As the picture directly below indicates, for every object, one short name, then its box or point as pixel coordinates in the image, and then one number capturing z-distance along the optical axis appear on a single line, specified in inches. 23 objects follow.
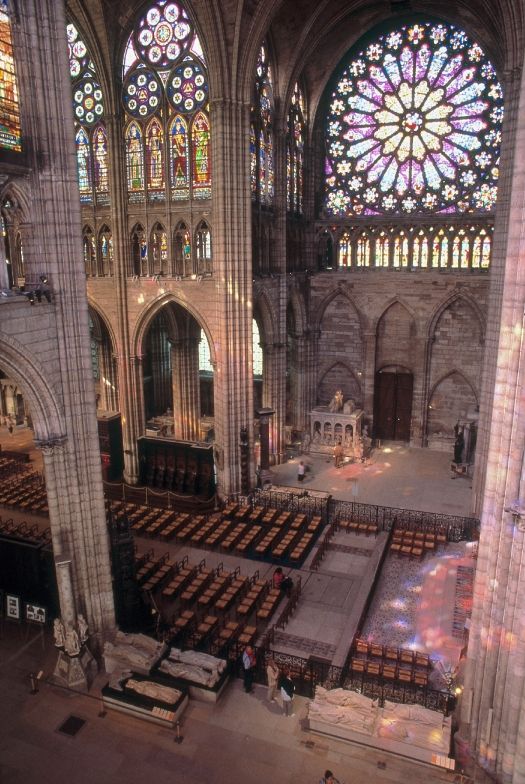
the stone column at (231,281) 859.4
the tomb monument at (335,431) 1166.3
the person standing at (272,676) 530.9
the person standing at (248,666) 540.1
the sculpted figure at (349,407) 1184.2
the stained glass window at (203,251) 979.9
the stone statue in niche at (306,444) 1184.2
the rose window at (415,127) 1084.5
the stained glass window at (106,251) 1049.5
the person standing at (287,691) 511.5
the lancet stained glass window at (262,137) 989.2
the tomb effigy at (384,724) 467.5
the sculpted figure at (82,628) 543.5
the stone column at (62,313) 483.5
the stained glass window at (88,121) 1018.1
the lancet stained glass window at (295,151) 1120.8
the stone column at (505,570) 410.9
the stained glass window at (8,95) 463.8
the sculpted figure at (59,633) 538.9
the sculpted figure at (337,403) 1195.9
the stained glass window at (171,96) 943.7
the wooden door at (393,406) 1216.2
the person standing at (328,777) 400.2
